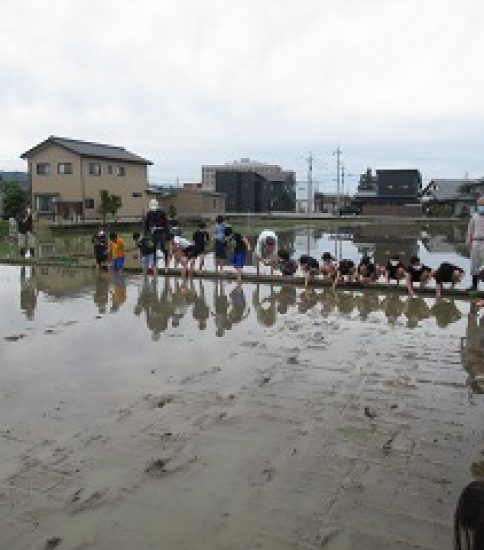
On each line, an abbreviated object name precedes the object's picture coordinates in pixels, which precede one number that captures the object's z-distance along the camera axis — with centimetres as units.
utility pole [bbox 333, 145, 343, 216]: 7712
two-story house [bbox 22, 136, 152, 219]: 3966
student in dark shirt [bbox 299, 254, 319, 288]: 1142
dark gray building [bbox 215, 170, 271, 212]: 6531
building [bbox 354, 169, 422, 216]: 5859
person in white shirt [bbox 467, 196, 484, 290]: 968
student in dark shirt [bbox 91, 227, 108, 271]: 1423
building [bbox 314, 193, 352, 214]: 8292
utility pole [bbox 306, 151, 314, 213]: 7892
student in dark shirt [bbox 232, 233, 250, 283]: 1192
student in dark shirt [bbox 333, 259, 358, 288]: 1113
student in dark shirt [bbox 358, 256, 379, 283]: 1107
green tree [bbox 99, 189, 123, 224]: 3859
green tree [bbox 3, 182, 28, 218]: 3862
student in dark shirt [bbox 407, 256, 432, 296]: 1048
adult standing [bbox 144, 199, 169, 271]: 1267
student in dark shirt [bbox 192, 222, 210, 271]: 1316
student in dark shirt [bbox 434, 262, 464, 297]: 1021
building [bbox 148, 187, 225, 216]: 5285
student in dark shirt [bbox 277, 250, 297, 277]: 1237
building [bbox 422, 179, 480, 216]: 5709
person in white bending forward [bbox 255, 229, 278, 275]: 1284
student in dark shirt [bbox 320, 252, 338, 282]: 1134
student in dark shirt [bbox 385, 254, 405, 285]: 1111
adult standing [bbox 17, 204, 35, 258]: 1658
